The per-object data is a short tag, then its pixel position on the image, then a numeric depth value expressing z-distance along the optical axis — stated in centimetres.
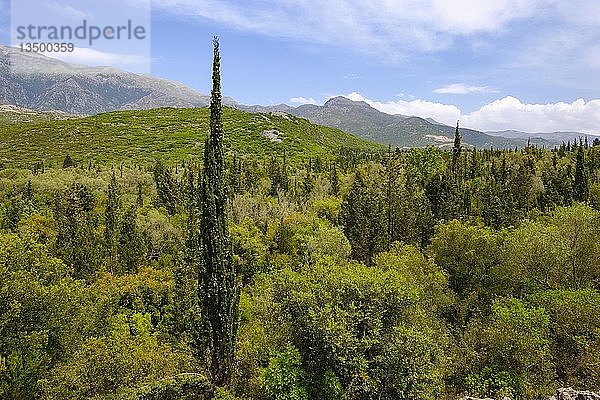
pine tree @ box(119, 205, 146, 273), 5322
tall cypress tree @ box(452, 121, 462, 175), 7079
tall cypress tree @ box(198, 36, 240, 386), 2256
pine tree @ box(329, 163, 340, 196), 7969
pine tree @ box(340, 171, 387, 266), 5178
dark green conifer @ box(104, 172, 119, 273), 5272
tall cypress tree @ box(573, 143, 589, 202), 5753
